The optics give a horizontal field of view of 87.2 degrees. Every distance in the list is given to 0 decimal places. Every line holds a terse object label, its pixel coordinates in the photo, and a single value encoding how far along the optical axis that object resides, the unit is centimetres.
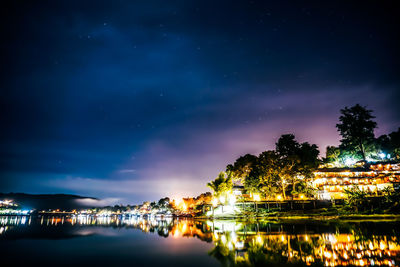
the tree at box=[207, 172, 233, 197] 5144
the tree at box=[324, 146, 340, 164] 8675
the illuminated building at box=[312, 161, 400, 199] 5553
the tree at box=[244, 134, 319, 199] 4978
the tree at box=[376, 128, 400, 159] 7945
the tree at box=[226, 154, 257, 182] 6162
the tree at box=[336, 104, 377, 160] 7512
